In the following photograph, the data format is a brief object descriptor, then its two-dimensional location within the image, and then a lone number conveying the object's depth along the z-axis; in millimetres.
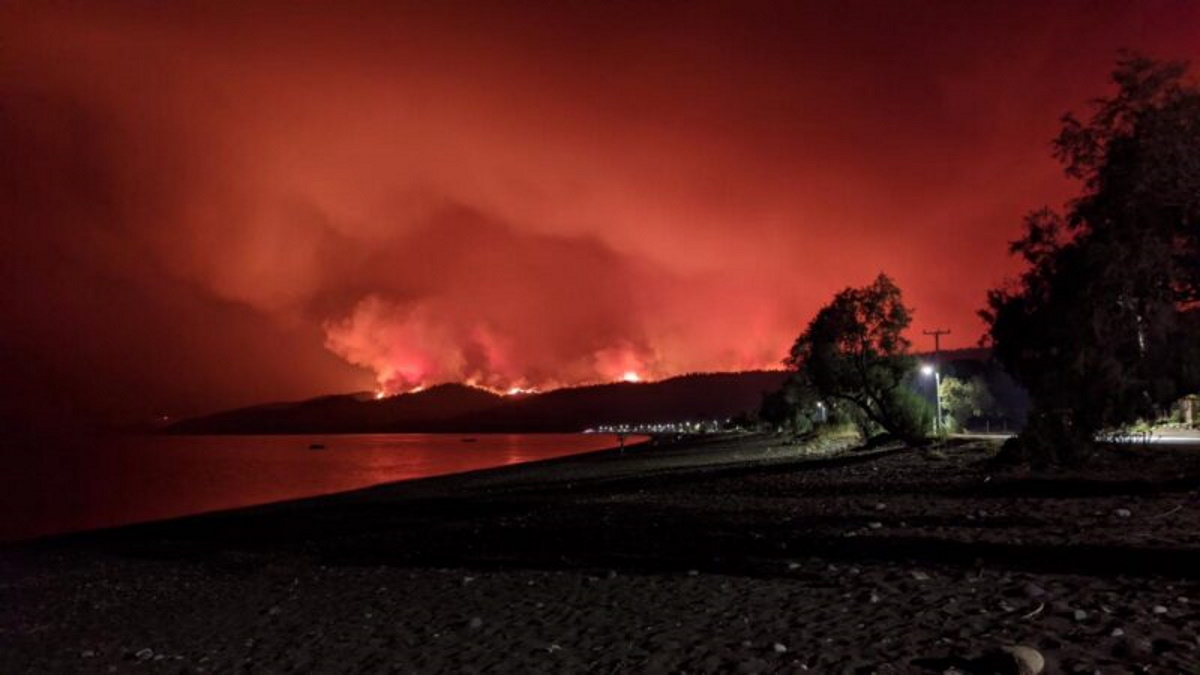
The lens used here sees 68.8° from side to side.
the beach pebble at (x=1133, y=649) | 7949
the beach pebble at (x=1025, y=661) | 7637
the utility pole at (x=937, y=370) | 55419
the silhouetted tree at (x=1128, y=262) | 15258
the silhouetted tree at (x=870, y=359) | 47906
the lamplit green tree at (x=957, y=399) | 64062
